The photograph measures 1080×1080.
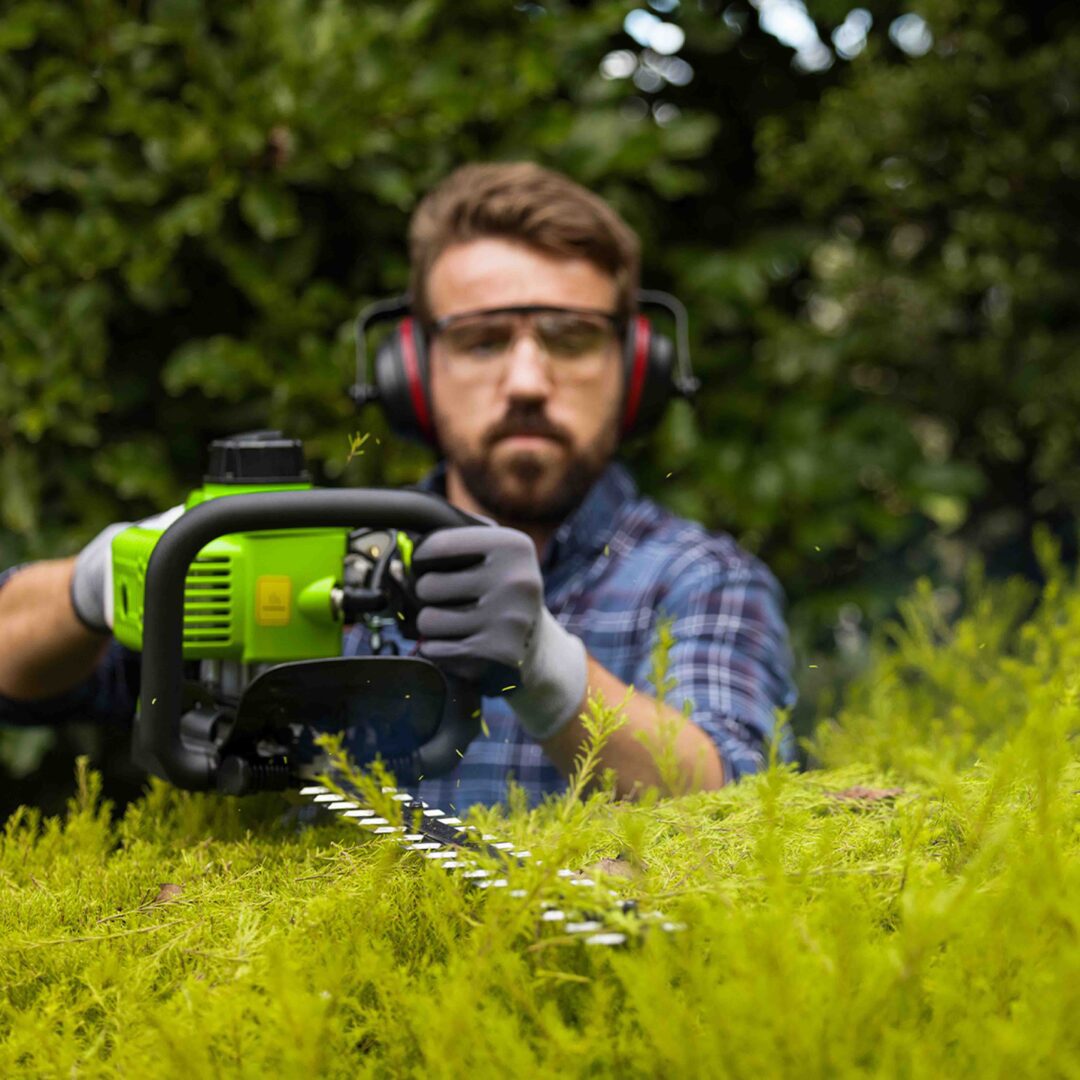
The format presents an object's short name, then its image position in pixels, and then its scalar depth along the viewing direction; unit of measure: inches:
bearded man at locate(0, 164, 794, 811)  80.4
